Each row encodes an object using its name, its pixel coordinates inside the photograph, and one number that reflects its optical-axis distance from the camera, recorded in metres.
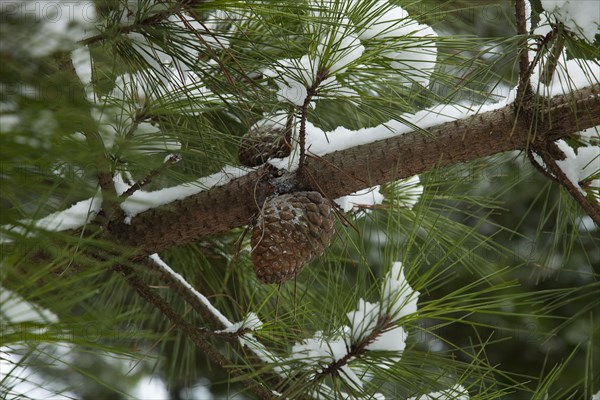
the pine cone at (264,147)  3.23
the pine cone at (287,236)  3.14
